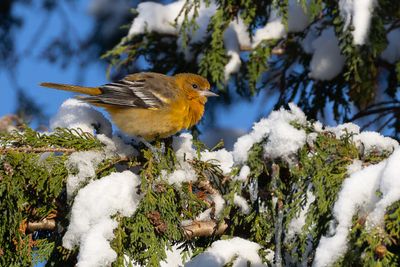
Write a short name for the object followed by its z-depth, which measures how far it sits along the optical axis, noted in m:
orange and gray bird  8.66
